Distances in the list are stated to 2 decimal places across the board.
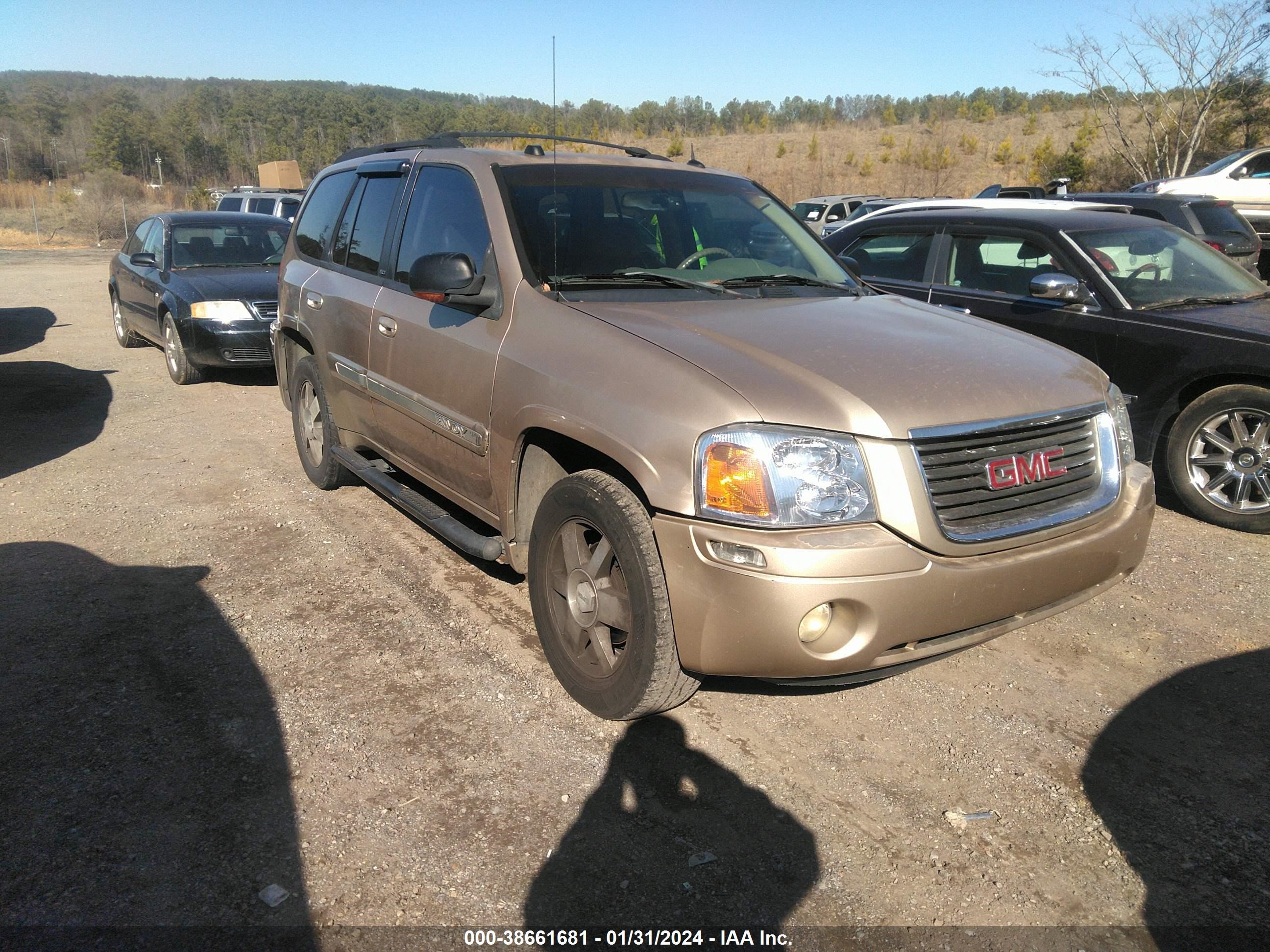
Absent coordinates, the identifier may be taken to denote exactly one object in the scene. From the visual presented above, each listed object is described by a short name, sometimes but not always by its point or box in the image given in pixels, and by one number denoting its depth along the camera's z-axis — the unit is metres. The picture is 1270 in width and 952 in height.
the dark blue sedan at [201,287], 8.76
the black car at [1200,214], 8.69
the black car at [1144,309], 5.13
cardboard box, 30.59
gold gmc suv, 2.66
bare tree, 21.77
